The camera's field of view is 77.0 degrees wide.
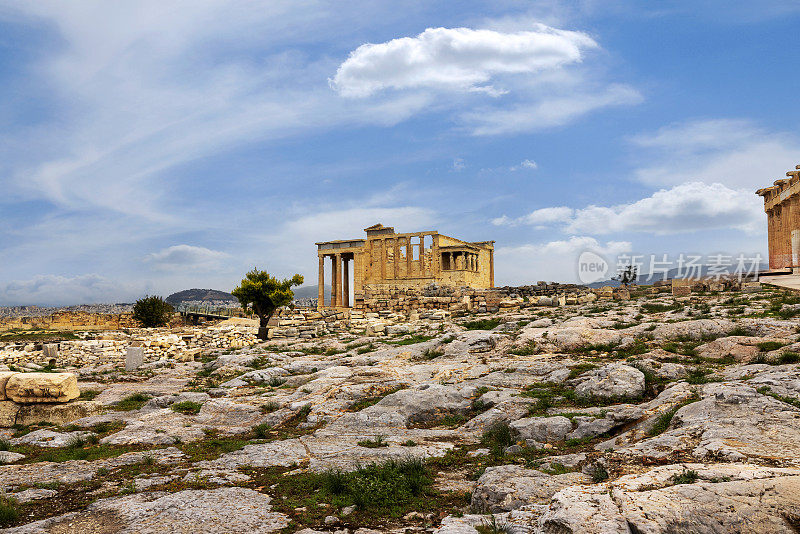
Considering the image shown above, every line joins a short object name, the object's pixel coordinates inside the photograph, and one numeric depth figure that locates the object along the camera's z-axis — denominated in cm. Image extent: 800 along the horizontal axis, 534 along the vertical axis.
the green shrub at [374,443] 915
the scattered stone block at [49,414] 1277
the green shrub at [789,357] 1084
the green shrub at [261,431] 1095
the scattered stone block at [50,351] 2641
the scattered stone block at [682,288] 2918
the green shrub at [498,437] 873
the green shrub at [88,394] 1609
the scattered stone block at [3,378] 1285
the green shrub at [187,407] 1337
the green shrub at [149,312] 4753
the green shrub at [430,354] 1815
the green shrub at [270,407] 1308
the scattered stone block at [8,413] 1257
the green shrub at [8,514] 618
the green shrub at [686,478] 499
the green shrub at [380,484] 642
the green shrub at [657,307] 2211
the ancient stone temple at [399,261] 4932
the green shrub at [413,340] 2170
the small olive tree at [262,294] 3350
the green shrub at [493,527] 512
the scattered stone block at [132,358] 2312
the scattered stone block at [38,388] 1277
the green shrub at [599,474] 617
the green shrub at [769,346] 1265
